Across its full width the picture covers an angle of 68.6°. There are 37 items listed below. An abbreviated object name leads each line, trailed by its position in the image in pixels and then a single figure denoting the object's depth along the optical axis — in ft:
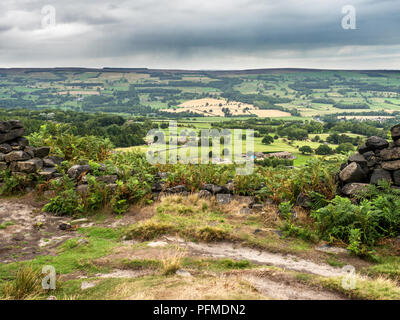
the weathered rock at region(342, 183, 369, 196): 30.31
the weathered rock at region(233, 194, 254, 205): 36.06
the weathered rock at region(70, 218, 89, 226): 32.10
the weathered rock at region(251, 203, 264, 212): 34.22
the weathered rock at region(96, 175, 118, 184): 38.06
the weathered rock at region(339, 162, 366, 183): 31.40
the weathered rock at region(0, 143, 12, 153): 41.70
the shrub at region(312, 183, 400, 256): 25.13
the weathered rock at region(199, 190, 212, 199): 37.42
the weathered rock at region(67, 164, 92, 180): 38.99
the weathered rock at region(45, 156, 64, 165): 43.02
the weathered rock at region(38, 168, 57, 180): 39.68
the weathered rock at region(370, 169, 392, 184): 30.14
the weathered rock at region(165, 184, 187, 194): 38.55
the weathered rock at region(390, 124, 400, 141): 30.06
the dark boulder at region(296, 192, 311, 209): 32.30
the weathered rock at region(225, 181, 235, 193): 38.70
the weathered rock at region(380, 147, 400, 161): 29.96
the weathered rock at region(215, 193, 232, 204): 36.65
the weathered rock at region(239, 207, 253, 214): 33.78
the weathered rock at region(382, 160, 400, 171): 29.71
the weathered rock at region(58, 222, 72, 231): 30.63
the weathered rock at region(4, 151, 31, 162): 40.50
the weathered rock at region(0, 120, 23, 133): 42.34
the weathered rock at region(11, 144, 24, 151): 42.01
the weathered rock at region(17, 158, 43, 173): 39.75
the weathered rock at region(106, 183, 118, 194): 36.13
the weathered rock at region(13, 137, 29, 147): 43.07
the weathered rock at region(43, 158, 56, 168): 41.91
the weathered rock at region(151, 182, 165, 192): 38.98
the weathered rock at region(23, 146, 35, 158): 41.75
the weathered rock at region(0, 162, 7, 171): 40.83
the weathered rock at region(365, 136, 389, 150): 31.84
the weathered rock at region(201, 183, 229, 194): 38.14
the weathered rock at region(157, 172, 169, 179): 41.01
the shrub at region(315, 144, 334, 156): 143.54
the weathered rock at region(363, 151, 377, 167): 32.17
